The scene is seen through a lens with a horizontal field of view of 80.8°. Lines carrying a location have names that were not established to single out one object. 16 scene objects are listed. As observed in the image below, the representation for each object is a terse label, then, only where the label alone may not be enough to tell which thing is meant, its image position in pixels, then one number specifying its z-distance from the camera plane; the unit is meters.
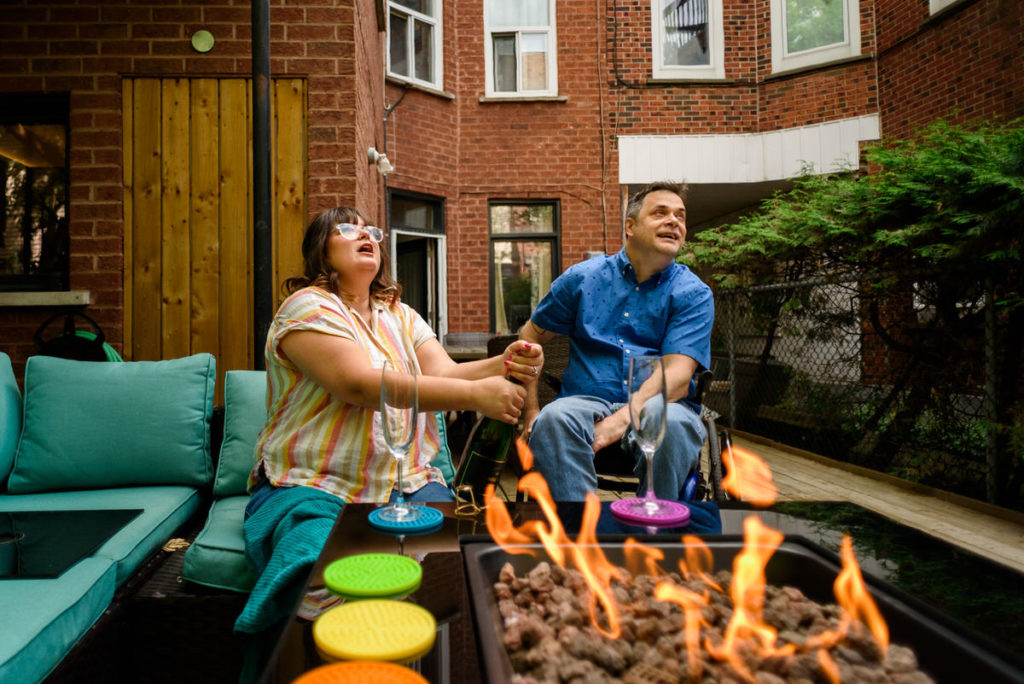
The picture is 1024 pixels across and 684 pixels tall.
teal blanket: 1.08
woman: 1.36
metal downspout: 2.57
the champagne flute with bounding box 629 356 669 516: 1.23
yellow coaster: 0.62
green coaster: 0.77
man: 1.96
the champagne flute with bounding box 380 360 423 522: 1.16
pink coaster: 1.11
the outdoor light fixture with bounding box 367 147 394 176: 5.20
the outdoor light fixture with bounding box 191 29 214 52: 3.01
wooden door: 3.03
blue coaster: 1.04
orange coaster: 0.57
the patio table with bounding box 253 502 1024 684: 0.66
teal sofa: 1.96
